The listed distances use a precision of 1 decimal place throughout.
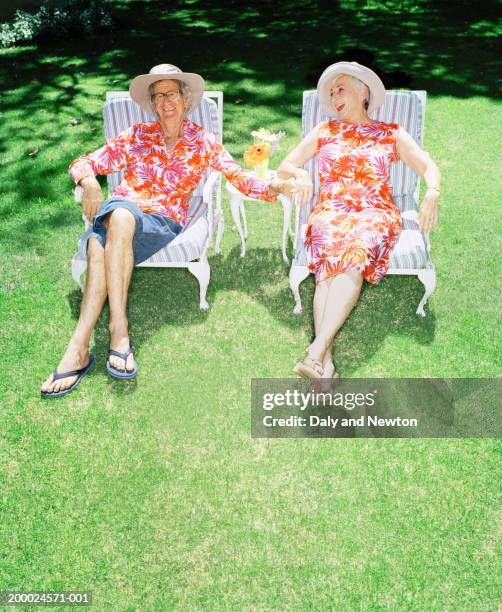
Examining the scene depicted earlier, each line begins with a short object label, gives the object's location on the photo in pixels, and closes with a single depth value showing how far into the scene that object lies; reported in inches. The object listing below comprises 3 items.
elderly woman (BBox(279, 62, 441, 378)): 152.9
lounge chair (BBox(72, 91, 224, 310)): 170.9
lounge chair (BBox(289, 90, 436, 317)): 165.5
